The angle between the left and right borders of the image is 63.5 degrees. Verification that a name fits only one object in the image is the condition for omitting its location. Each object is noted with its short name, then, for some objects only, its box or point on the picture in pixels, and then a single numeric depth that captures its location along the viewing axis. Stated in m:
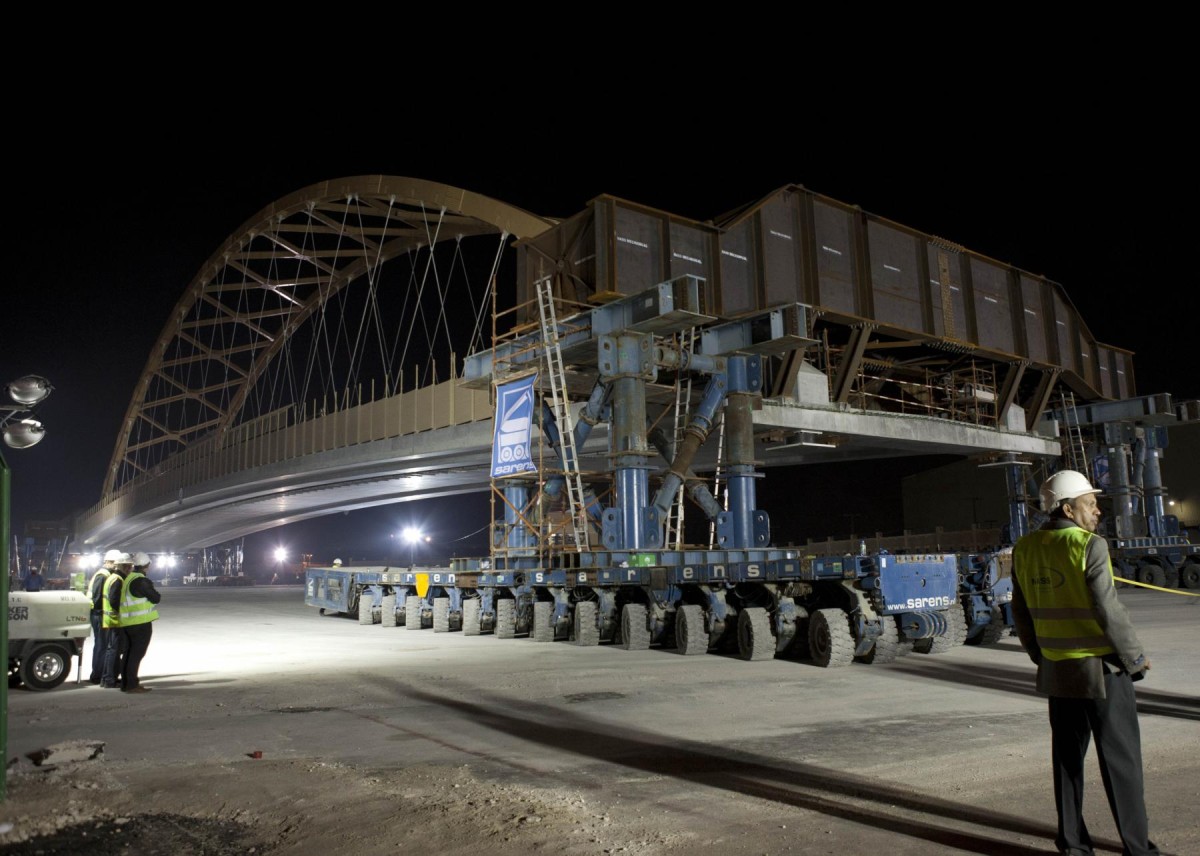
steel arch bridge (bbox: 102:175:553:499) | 36.97
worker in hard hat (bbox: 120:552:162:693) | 11.20
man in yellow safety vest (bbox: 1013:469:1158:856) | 4.20
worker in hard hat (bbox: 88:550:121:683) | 12.06
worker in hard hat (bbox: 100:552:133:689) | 11.32
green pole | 5.27
